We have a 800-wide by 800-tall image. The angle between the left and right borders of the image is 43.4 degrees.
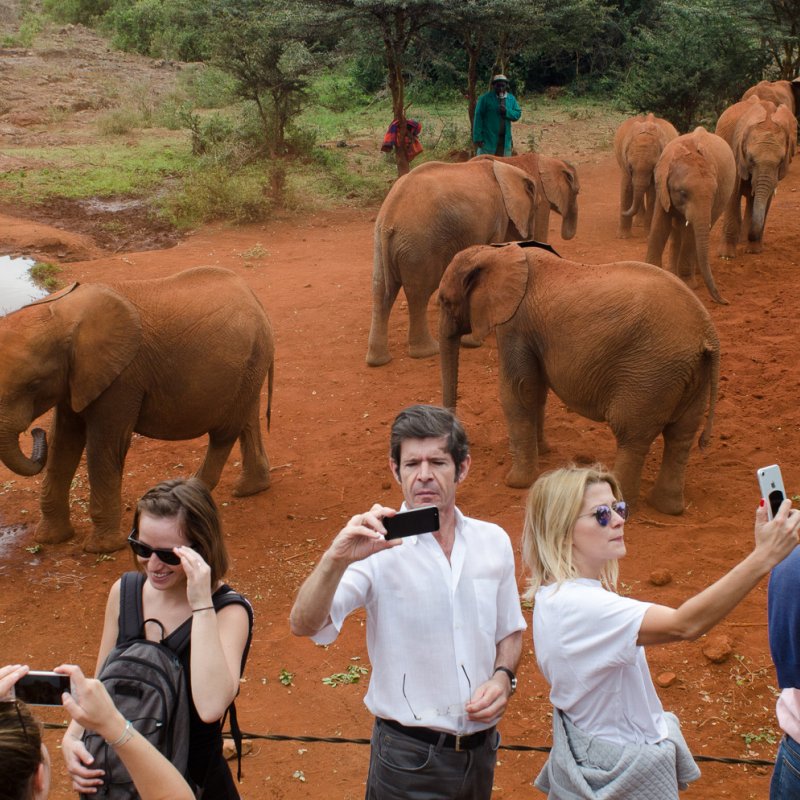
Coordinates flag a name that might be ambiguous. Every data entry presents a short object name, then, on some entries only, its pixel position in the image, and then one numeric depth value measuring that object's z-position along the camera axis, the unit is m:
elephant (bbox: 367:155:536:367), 9.91
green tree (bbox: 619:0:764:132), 19.42
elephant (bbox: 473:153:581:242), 11.20
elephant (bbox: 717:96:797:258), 12.56
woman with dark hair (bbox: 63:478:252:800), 2.82
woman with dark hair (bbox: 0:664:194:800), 2.13
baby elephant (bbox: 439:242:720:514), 6.65
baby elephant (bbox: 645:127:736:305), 10.82
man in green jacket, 14.32
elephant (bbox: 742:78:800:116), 16.05
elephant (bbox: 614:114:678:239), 13.19
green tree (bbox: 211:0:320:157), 17.14
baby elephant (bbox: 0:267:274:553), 6.29
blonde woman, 2.67
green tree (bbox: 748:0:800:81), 19.02
